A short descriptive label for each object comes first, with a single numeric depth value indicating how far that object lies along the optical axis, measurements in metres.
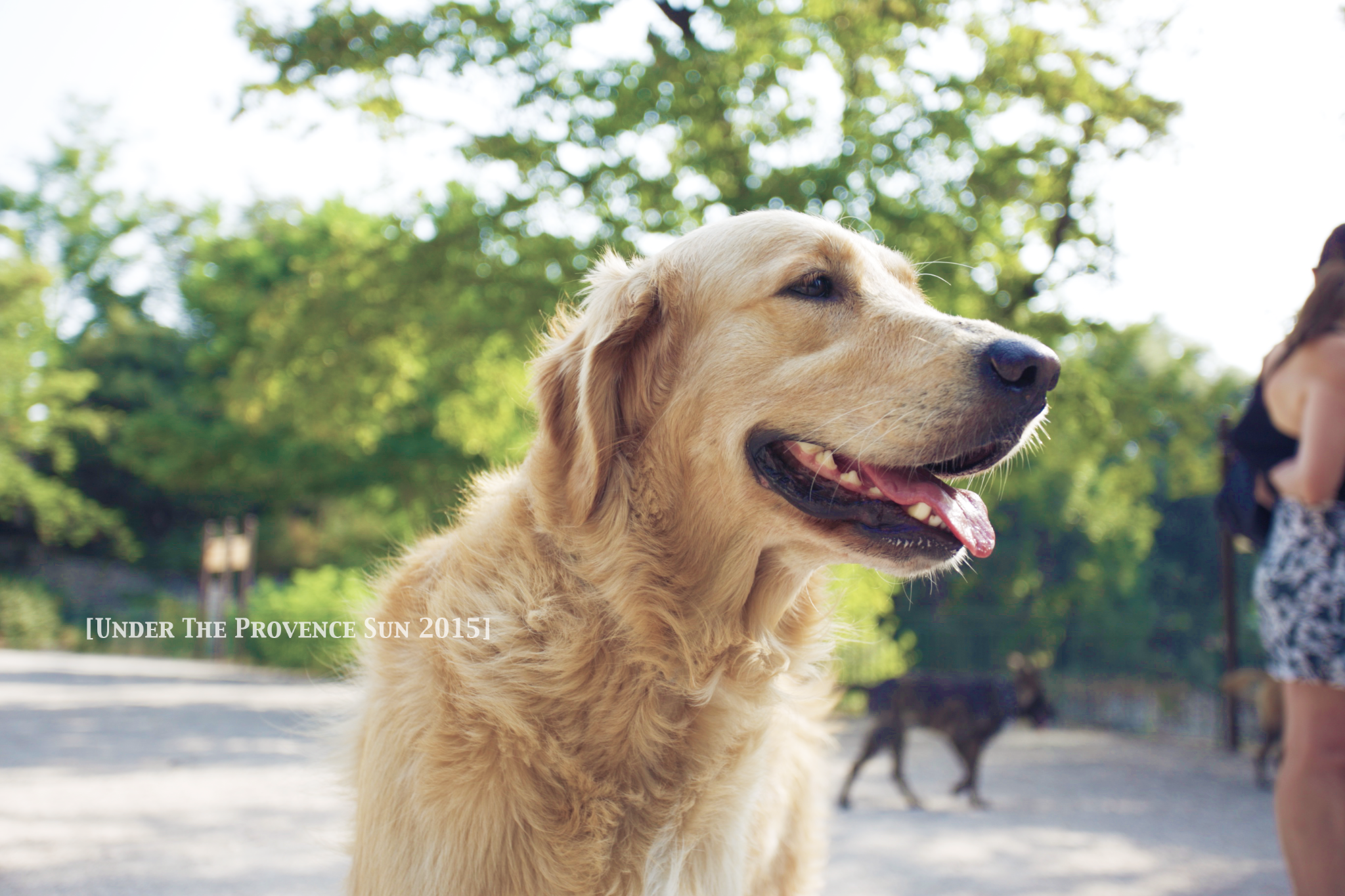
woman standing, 2.41
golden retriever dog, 1.85
